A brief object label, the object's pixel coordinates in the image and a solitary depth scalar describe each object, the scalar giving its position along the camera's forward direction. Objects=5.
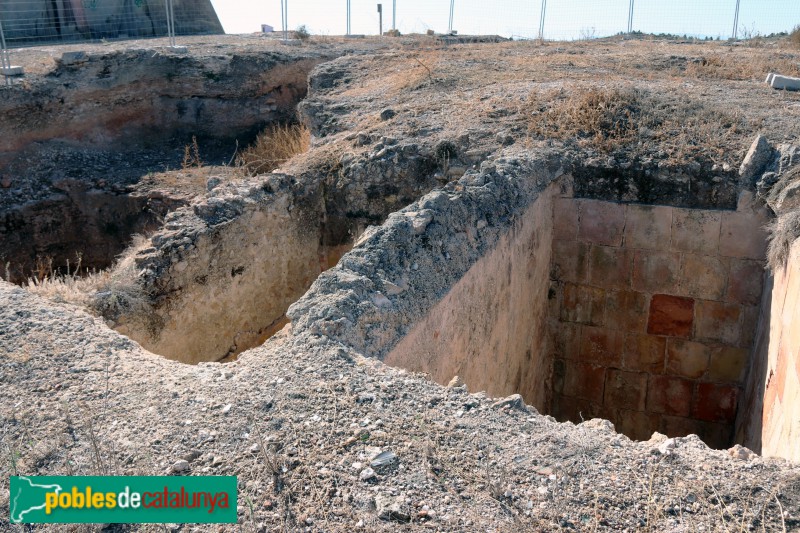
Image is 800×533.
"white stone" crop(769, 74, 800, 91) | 7.71
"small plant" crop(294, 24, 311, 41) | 17.20
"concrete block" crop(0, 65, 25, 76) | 11.37
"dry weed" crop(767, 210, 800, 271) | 4.53
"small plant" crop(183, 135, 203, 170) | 11.54
